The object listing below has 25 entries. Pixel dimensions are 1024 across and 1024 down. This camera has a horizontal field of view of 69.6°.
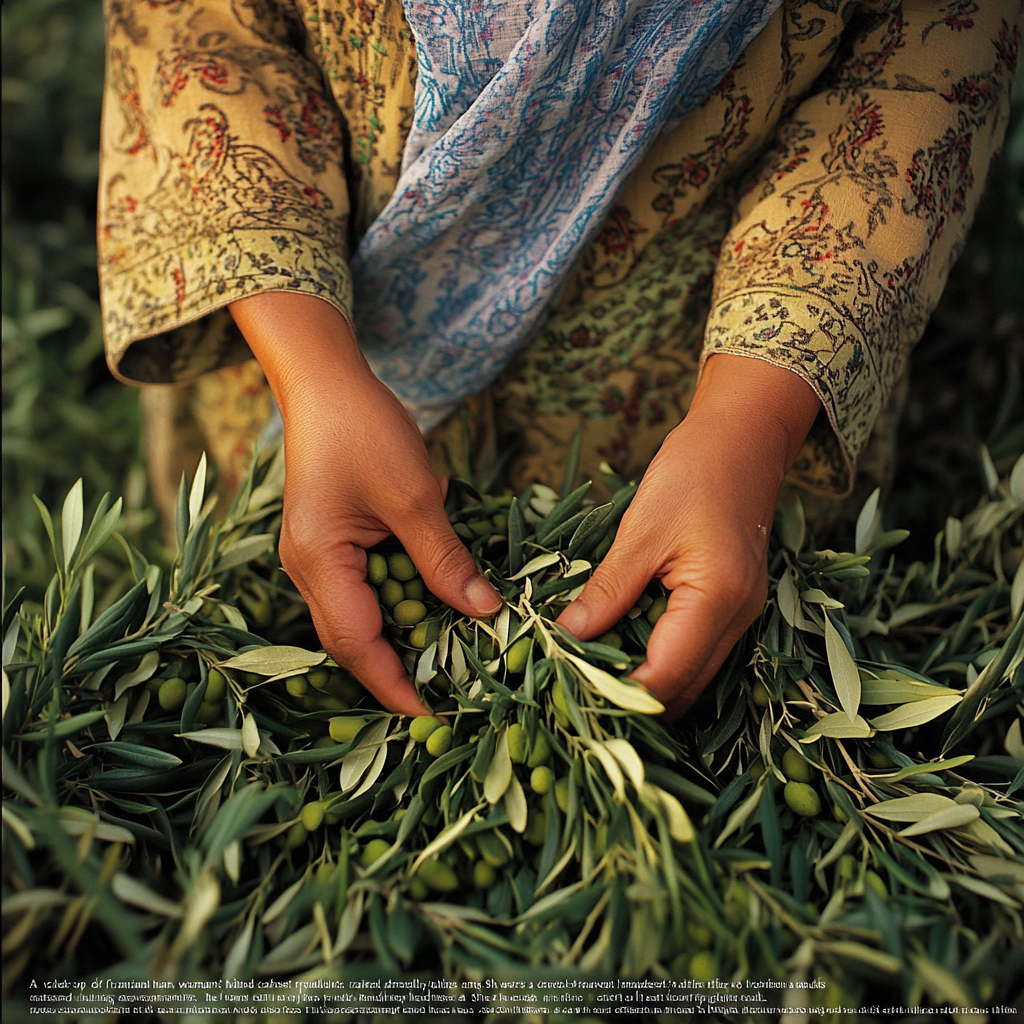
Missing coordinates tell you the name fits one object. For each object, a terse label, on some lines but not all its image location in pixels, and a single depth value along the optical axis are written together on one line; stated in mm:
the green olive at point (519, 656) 746
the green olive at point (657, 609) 785
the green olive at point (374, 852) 698
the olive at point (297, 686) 808
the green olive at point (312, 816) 720
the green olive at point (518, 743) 703
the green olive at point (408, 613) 814
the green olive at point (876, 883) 666
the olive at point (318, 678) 814
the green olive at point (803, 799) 718
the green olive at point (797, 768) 751
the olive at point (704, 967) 595
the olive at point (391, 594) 824
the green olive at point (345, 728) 774
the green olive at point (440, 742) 733
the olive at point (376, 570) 818
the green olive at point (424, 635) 805
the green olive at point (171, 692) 805
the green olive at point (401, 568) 833
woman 798
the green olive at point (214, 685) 801
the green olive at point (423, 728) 750
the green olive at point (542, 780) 686
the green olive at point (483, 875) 686
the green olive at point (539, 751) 695
